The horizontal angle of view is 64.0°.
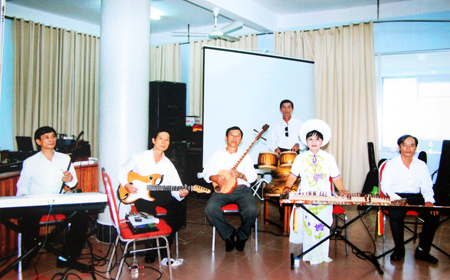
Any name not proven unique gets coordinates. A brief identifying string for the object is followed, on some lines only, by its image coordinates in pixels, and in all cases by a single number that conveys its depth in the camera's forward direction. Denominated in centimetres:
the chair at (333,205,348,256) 349
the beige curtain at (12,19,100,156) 602
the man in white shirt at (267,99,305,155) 524
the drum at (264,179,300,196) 421
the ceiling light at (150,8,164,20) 645
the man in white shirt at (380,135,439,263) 342
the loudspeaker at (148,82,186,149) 604
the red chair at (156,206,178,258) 332
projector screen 522
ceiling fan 557
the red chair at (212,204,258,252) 364
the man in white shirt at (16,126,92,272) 314
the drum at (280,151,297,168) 425
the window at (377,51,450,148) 596
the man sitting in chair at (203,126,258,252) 368
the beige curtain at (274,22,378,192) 574
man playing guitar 337
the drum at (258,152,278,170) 426
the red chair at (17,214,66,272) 300
